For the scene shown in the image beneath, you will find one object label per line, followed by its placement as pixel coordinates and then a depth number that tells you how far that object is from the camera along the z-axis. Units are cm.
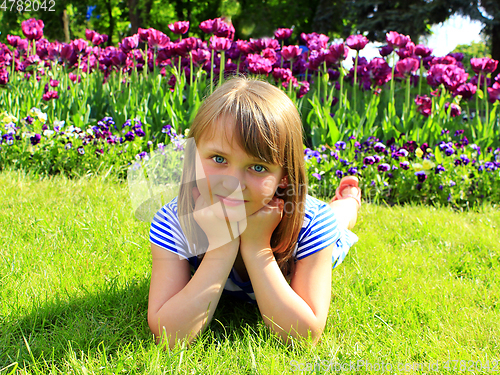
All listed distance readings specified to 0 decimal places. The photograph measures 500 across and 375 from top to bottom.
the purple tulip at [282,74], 380
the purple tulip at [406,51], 396
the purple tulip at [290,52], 399
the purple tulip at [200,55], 407
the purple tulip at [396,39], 394
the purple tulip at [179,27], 402
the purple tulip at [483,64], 386
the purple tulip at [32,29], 439
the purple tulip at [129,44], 406
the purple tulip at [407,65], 379
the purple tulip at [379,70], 393
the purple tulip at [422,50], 398
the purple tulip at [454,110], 392
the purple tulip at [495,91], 385
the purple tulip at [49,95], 387
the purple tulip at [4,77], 426
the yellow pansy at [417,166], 325
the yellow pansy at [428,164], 325
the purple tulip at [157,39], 410
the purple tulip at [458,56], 442
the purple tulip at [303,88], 388
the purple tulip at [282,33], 426
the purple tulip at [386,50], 407
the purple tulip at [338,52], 370
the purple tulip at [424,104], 383
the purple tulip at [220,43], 374
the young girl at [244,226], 125
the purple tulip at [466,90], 373
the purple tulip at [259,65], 360
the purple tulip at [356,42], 375
